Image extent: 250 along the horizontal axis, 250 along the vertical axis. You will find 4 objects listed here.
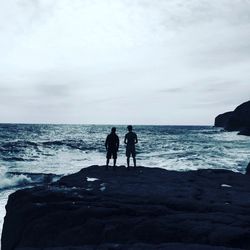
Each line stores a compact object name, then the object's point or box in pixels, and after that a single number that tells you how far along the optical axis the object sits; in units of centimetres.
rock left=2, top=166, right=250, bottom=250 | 495
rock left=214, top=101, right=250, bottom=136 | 6999
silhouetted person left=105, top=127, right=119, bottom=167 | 1014
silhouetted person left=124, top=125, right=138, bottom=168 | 1023
